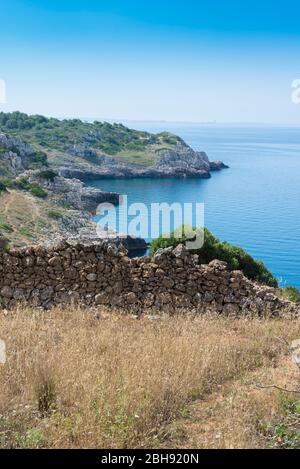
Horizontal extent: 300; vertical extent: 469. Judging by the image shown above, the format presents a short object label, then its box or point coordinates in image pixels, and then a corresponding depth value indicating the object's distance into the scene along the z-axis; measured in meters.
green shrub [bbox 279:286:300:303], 13.77
